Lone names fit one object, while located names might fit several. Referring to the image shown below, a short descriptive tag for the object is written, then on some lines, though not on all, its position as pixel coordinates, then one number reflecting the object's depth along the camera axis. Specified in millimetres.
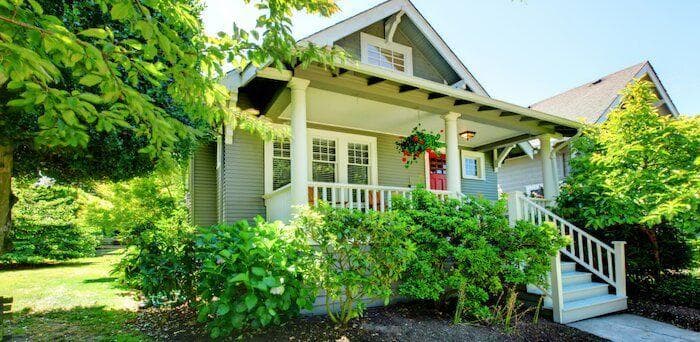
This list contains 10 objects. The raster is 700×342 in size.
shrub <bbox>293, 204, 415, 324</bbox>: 3801
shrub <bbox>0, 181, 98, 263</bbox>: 10992
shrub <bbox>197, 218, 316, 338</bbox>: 3354
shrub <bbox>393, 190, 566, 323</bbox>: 4520
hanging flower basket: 7121
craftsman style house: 5793
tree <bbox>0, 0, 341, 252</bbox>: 1579
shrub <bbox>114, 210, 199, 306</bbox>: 3832
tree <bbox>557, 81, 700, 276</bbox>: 5430
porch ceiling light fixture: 8766
